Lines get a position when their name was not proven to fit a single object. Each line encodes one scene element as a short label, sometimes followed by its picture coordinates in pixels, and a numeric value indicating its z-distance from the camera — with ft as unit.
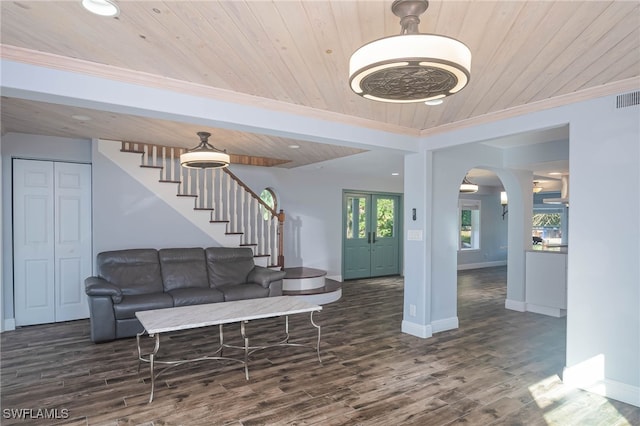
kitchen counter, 19.38
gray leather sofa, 14.30
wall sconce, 33.12
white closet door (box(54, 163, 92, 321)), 17.25
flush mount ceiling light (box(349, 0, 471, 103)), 5.50
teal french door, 29.19
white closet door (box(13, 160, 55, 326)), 16.39
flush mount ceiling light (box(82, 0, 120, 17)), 5.92
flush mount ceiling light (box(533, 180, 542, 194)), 29.97
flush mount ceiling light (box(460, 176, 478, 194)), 25.34
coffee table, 10.06
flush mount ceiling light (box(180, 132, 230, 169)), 14.75
